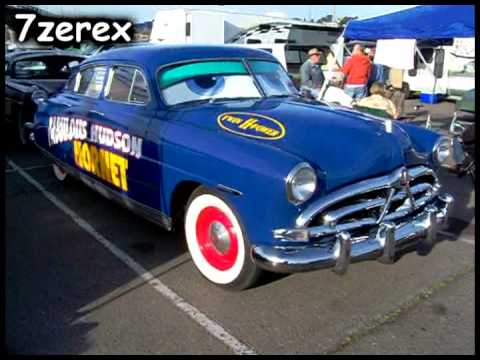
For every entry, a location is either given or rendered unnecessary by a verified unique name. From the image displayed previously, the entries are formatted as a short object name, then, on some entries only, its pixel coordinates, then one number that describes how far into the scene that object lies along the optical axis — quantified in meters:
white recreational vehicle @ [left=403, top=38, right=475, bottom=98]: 14.12
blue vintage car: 2.76
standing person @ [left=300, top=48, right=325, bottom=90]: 9.45
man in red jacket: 9.01
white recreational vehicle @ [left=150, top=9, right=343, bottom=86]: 16.59
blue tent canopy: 6.62
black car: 7.40
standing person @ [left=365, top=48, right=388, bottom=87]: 10.45
